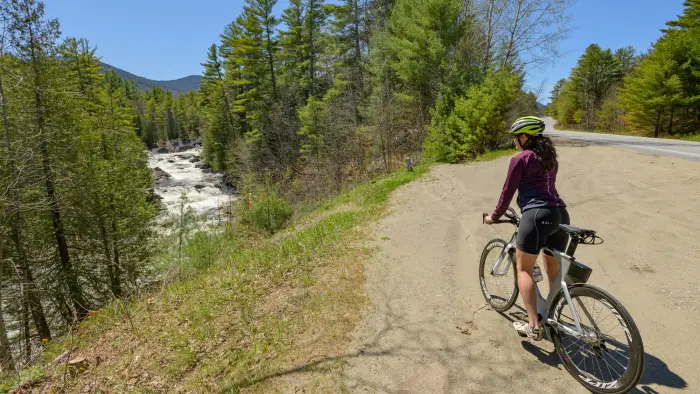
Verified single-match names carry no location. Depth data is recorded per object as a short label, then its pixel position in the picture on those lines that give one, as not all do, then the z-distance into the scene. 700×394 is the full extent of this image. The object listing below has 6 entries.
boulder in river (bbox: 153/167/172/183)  34.02
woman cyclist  2.71
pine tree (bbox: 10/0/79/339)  9.01
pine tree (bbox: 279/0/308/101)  28.05
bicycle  2.21
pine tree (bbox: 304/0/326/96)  27.52
